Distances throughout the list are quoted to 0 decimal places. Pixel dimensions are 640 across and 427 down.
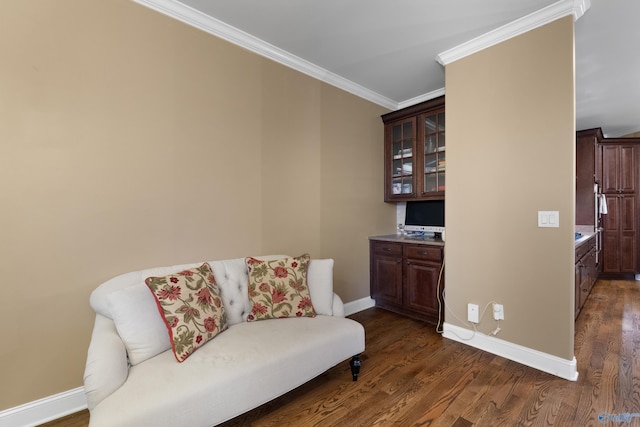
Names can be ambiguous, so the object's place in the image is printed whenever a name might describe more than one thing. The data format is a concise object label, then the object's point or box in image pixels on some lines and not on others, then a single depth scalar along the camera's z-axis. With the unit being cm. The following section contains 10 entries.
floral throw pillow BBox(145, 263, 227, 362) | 153
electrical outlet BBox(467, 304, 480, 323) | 247
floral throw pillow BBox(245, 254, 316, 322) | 201
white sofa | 123
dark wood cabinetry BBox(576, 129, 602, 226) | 434
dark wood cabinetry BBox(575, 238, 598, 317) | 276
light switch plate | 206
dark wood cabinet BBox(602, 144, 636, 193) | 471
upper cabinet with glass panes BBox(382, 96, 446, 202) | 311
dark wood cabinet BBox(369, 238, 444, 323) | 287
